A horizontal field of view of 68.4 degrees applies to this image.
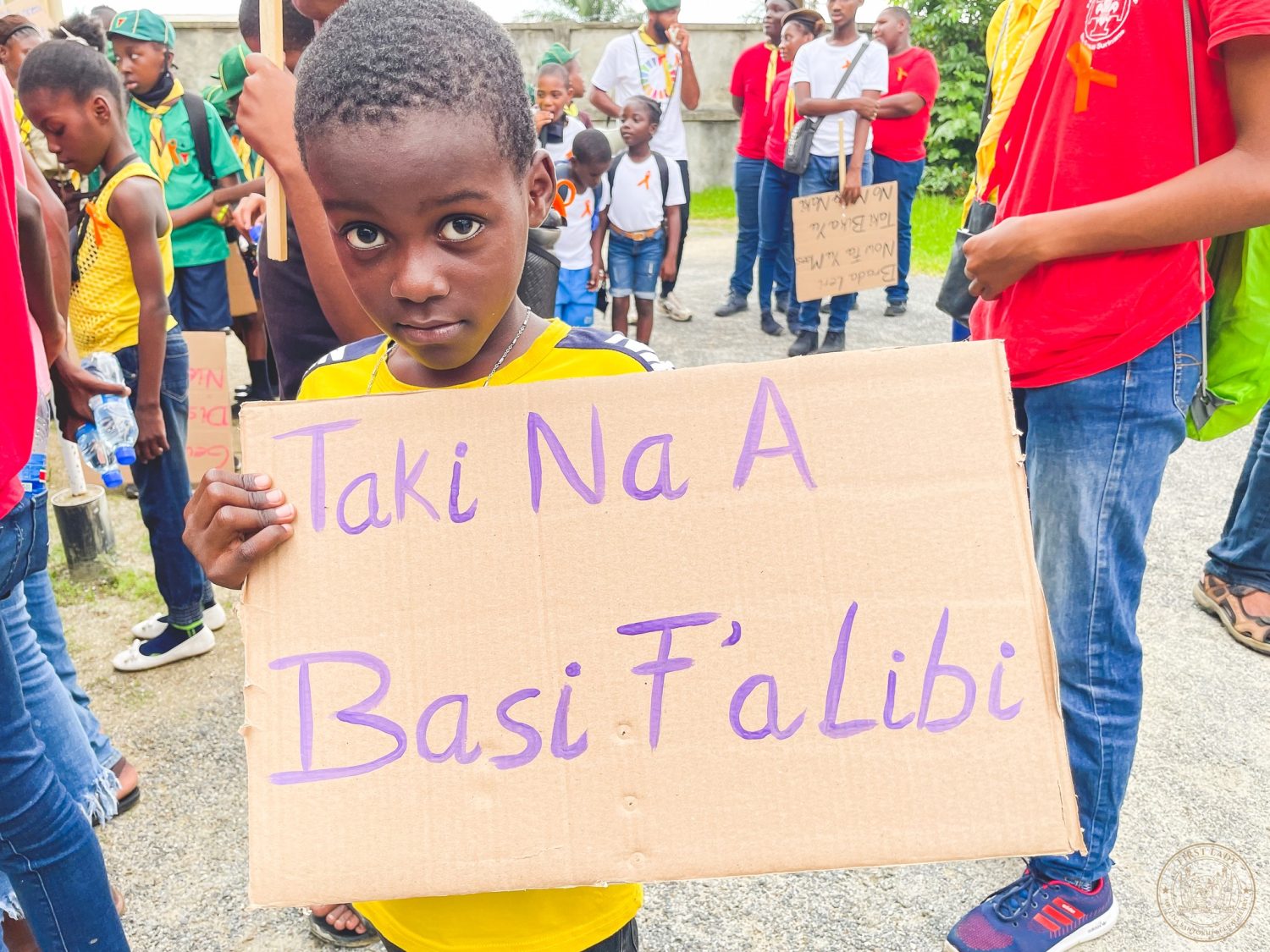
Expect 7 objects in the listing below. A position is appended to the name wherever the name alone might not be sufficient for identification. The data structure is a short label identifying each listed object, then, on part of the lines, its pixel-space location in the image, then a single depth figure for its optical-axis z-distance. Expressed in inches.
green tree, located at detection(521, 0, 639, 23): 1096.8
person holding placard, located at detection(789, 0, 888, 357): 217.5
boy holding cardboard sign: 39.3
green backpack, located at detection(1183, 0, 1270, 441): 62.8
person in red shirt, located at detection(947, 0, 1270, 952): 55.5
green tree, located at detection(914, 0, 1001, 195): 502.6
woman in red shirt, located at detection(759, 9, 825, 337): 243.6
